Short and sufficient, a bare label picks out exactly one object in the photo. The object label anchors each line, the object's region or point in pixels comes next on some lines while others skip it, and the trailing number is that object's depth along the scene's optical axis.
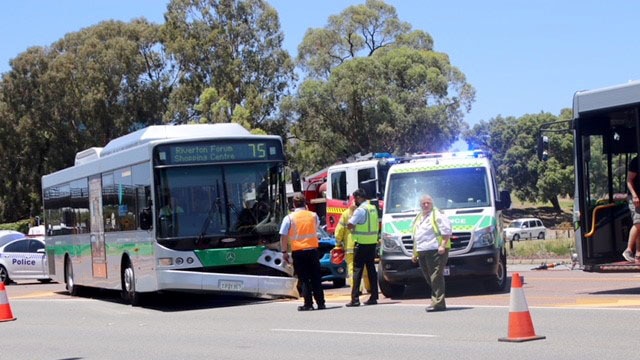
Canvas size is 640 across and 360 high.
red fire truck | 30.08
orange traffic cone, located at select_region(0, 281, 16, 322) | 18.30
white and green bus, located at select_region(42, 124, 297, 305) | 18.23
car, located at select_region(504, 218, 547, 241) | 65.57
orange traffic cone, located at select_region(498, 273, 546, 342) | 11.21
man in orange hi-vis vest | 17.02
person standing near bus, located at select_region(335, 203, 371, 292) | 18.75
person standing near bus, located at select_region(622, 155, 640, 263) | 16.55
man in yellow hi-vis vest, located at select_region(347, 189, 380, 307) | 17.27
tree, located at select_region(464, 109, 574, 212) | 75.81
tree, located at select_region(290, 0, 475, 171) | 56.75
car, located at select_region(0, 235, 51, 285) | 32.69
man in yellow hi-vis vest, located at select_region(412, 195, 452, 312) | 15.40
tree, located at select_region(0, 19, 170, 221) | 60.41
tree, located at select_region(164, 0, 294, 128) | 59.53
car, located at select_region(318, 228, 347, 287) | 22.66
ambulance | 18.05
